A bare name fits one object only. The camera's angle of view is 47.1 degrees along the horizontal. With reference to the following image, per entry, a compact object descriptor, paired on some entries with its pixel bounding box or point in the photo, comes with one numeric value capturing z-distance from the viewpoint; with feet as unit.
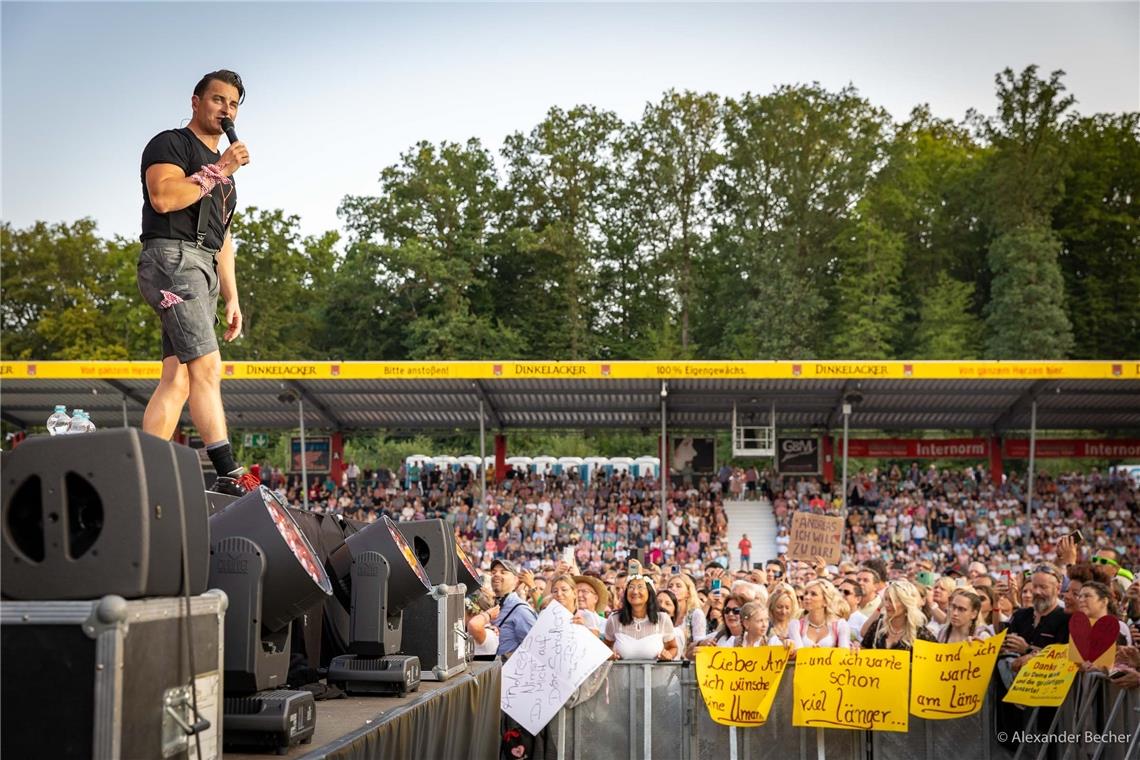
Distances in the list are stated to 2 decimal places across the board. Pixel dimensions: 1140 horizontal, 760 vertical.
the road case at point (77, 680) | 9.14
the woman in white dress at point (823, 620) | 31.19
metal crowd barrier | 30.89
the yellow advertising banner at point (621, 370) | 92.43
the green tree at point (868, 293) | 179.32
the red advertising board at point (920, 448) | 111.55
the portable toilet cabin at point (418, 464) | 113.80
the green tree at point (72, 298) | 178.60
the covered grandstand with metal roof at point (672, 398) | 94.12
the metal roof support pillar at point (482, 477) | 89.68
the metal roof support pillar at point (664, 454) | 93.72
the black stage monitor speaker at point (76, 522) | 9.41
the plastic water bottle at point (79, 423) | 17.49
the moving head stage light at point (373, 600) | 16.51
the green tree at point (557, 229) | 189.88
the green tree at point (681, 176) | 193.26
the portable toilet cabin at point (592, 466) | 116.47
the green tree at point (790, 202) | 185.47
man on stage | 15.57
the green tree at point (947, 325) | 178.91
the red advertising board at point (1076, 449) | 110.83
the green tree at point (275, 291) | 185.26
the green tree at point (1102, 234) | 184.34
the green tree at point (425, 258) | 184.24
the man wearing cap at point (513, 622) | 32.01
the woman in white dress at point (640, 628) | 32.68
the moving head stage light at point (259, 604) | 12.00
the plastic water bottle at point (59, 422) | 17.74
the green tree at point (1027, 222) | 175.52
